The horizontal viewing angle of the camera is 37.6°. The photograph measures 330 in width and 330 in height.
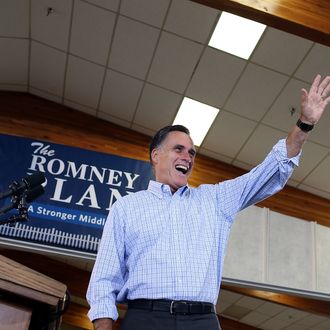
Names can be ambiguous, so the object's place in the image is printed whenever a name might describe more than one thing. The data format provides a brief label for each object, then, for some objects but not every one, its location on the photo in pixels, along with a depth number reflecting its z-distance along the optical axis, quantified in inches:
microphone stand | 72.4
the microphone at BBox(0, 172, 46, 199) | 71.9
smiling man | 57.2
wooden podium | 35.8
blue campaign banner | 213.0
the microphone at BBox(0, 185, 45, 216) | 72.2
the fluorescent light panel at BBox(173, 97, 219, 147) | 258.1
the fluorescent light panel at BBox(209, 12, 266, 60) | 211.3
